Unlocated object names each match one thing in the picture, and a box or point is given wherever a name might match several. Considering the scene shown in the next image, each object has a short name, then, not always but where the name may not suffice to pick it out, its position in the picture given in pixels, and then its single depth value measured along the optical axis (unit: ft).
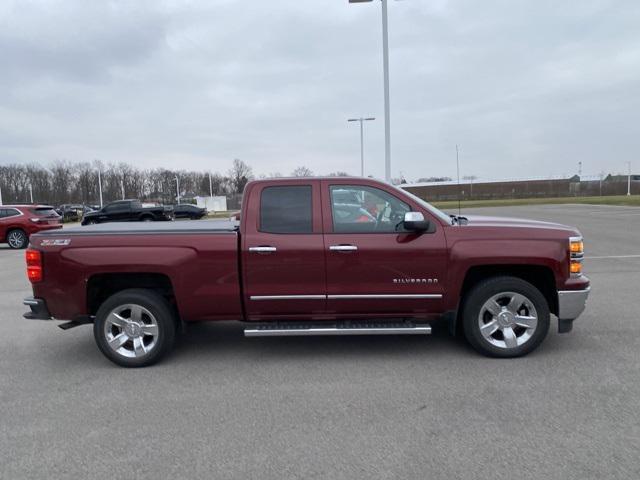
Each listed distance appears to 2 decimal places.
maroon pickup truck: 15.17
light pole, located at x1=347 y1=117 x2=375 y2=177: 104.41
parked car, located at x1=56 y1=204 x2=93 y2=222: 133.80
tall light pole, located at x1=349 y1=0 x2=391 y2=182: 50.19
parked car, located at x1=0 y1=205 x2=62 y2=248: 57.26
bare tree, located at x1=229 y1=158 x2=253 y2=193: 361.34
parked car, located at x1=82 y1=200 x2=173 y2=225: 93.61
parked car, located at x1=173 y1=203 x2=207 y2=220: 136.05
